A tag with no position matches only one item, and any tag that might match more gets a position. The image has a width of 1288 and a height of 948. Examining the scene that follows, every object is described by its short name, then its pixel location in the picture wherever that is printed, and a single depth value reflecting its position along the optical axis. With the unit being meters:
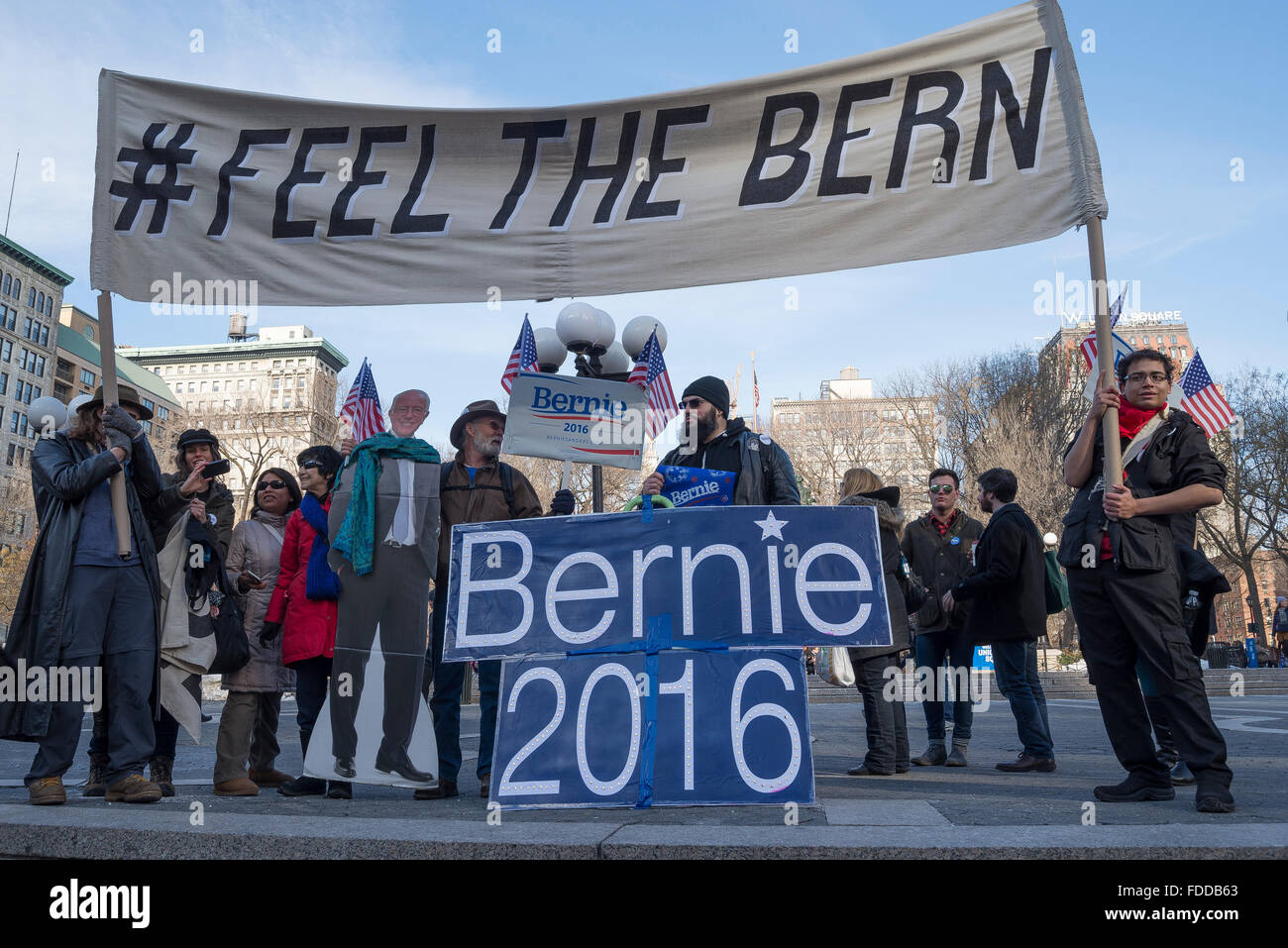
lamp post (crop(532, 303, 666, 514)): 9.84
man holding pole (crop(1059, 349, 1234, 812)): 4.14
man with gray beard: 5.17
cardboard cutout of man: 4.93
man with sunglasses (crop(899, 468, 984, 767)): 6.78
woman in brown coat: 5.13
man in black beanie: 5.25
